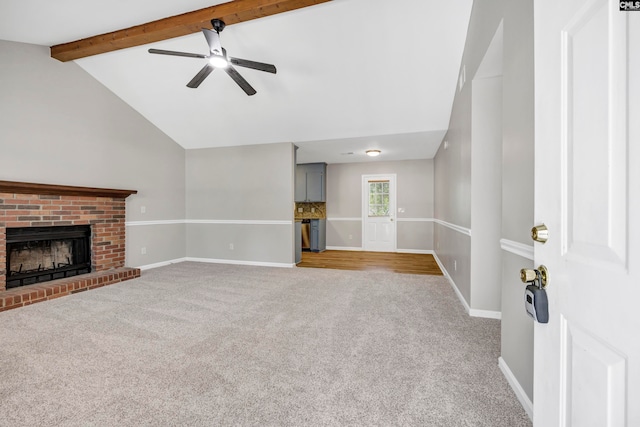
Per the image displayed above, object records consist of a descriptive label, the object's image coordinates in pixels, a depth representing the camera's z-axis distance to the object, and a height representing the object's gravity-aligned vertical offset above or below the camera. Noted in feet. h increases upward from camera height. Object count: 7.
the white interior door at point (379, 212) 22.93 -0.05
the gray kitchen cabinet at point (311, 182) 23.09 +2.55
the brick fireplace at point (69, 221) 10.08 -0.35
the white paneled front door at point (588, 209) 1.67 +0.02
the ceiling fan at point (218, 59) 8.20 +4.95
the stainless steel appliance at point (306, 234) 23.53 -1.99
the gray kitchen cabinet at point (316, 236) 23.12 -2.08
